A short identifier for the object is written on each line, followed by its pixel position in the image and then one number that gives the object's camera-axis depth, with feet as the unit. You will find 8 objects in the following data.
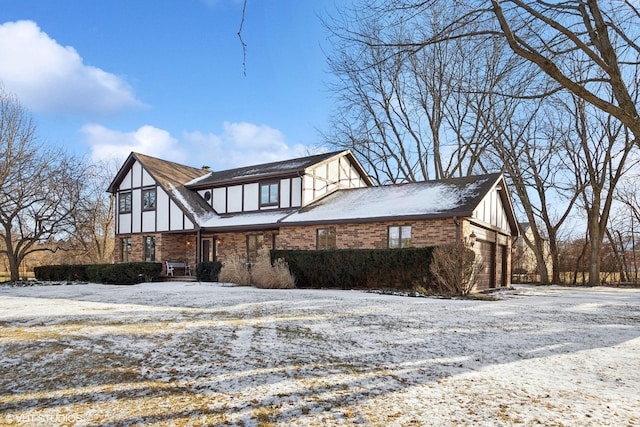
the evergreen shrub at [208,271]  55.62
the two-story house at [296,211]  48.80
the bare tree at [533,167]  75.00
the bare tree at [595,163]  69.77
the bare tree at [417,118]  78.84
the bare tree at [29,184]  58.70
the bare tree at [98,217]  73.39
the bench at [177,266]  65.28
